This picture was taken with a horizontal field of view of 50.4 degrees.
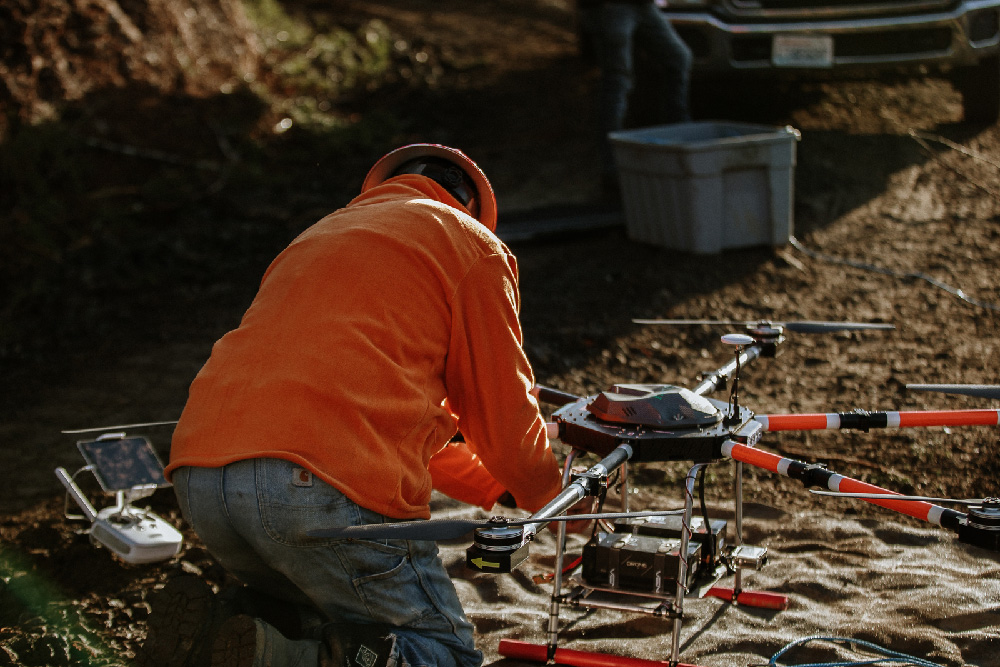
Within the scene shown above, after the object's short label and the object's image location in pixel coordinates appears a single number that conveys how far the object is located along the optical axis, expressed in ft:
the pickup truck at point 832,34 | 24.00
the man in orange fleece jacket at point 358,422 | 8.13
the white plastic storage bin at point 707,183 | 20.70
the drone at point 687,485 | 8.14
